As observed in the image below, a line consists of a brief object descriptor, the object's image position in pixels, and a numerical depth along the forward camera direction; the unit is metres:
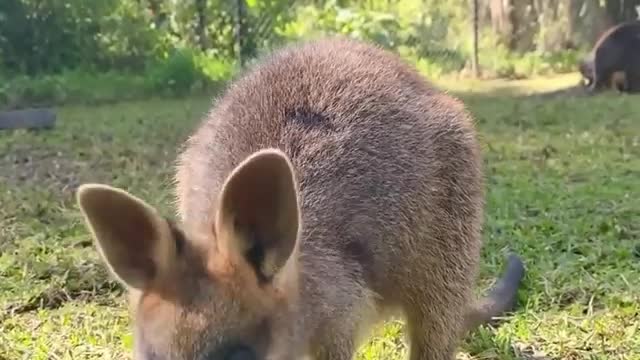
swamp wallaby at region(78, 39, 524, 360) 1.71
